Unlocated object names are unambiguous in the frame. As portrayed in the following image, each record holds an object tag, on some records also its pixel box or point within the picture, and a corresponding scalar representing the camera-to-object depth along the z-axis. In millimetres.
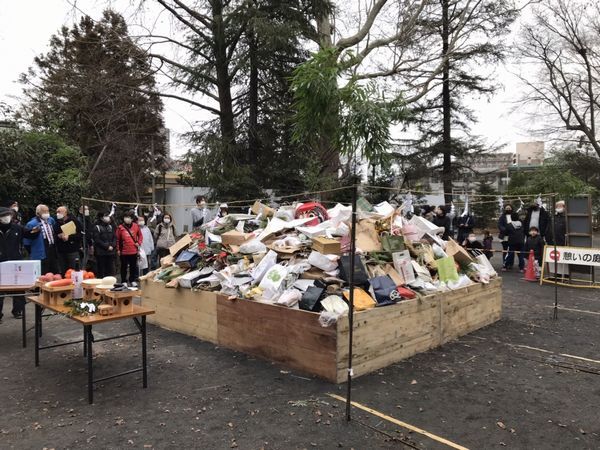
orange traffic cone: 10539
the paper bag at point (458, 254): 6516
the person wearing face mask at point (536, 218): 11445
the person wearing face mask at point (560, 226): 10789
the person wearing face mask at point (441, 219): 12094
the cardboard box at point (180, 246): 7145
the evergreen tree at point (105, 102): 14828
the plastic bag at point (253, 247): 5977
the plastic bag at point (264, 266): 5344
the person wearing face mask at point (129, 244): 9438
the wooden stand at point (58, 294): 4562
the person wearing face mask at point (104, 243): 9039
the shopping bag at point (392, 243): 5638
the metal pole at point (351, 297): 3544
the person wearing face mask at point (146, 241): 10273
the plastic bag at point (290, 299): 4695
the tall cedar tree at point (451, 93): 18578
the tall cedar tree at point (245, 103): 14430
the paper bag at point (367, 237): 5621
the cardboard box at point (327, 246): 5184
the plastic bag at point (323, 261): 5074
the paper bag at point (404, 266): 5391
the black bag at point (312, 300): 4527
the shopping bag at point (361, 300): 4590
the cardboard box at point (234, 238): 6375
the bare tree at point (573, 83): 23734
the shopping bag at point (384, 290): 4812
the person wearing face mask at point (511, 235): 11984
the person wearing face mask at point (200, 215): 10664
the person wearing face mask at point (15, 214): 7485
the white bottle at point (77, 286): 4598
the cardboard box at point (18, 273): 5773
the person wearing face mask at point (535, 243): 11117
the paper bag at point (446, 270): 5812
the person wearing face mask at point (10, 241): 6777
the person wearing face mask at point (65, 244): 8582
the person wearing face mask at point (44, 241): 7938
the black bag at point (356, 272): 4902
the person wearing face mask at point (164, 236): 10867
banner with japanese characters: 9617
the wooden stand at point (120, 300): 4137
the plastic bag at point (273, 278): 4980
